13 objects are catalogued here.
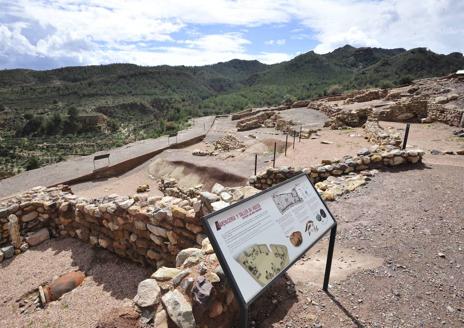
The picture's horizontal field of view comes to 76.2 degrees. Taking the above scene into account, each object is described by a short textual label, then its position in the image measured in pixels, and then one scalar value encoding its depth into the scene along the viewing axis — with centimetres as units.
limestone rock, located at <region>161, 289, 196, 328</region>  275
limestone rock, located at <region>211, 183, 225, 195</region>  518
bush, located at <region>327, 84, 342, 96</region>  4226
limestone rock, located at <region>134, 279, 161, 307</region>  322
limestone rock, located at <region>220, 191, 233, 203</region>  483
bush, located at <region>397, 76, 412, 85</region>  3069
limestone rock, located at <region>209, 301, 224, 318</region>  287
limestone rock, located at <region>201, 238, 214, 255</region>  380
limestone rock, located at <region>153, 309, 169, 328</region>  293
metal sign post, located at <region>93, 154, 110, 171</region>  1732
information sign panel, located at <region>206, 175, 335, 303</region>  233
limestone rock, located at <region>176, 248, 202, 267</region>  384
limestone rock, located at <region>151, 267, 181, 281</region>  357
